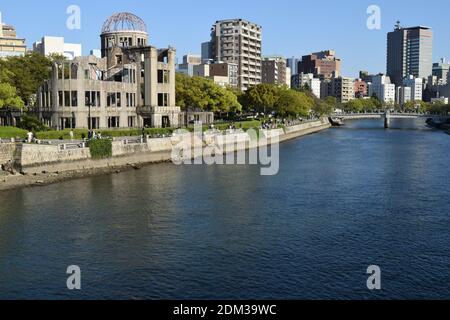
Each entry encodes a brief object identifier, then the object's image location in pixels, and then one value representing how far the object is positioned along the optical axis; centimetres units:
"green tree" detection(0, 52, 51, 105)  9081
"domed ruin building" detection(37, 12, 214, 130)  7594
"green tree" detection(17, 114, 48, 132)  6744
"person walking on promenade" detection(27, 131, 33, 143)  5499
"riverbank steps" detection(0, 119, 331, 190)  5144
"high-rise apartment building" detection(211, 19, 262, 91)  19525
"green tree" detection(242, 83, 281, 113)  12962
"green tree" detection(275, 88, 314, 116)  13312
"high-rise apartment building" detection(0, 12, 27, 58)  16330
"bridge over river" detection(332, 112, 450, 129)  16925
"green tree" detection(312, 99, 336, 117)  19162
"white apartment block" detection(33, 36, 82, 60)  17909
